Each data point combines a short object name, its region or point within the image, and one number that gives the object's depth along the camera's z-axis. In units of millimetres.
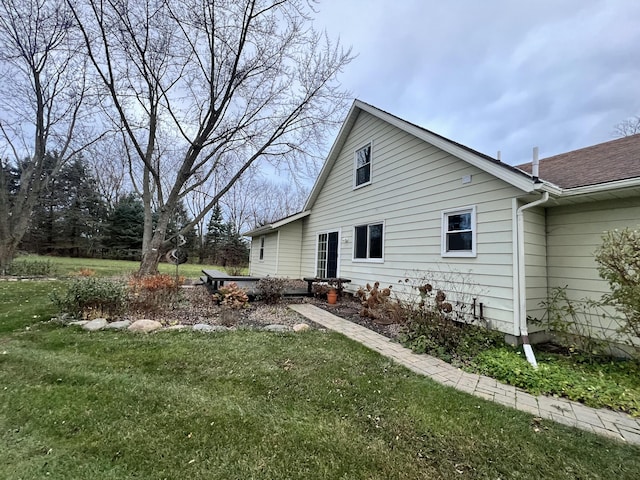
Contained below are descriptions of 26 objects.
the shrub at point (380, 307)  6152
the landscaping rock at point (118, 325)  4966
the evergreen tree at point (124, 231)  29031
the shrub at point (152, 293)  6129
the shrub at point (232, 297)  6992
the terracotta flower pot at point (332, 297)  8328
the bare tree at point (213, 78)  8906
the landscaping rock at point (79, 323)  5039
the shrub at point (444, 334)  4465
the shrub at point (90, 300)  5527
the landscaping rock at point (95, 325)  4867
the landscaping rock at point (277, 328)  5215
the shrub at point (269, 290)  7844
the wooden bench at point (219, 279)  7906
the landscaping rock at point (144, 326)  4906
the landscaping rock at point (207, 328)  5031
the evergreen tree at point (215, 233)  30047
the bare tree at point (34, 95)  10062
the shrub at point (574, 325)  4383
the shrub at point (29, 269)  11719
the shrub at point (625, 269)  3336
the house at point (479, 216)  4680
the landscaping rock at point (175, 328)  4996
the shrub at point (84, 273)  11617
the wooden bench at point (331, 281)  8758
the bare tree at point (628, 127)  14622
